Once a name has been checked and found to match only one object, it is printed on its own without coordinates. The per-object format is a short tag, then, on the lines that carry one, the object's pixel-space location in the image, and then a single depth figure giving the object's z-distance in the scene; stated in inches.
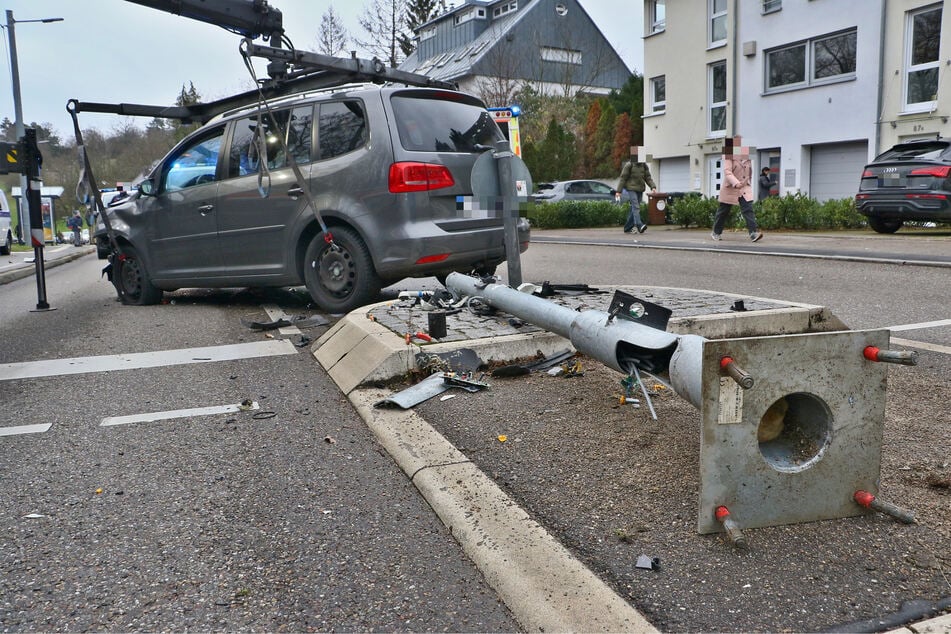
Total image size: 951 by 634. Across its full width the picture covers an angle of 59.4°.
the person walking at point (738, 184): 625.0
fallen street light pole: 101.7
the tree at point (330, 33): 1828.2
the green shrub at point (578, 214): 999.6
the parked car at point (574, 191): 1116.5
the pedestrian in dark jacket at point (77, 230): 1360.7
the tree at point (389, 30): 1967.3
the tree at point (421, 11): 2712.8
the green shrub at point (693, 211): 831.7
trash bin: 978.7
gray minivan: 279.9
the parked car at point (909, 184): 576.4
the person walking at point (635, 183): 823.1
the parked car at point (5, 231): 1074.1
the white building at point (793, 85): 861.2
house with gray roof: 1753.2
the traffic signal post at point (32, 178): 382.9
